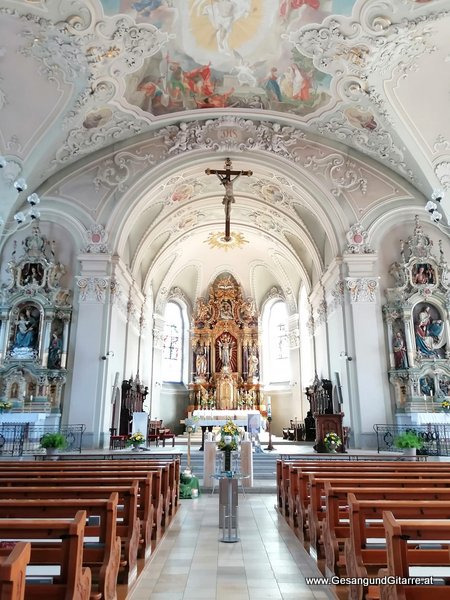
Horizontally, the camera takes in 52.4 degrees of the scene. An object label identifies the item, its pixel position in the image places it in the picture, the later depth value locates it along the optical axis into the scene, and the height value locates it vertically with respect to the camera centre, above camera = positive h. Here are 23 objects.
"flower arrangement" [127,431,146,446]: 12.77 -0.45
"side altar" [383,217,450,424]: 14.13 +2.95
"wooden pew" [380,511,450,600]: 2.51 -0.70
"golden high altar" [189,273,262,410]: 24.62 +4.02
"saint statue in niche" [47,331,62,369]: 14.51 +2.19
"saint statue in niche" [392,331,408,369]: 14.50 +2.19
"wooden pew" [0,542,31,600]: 1.81 -0.59
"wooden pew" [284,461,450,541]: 5.85 -0.64
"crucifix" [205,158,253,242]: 14.85 +7.71
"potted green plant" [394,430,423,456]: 11.02 -0.48
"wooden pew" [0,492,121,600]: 3.25 -0.68
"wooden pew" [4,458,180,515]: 6.36 -0.61
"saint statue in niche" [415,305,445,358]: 14.70 +2.85
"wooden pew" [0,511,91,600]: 2.60 -0.74
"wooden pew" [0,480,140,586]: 4.05 -0.65
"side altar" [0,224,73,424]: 14.15 +2.89
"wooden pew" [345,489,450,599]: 3.30 -0.78
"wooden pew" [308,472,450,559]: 4.74 -0.65
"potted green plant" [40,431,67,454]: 11.21 -0.47
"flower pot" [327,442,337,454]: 12.45 -0.65
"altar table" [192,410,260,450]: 18.80 +0.33
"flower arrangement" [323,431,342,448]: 12.27 -0.46
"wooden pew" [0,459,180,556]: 5.39 -0.62
